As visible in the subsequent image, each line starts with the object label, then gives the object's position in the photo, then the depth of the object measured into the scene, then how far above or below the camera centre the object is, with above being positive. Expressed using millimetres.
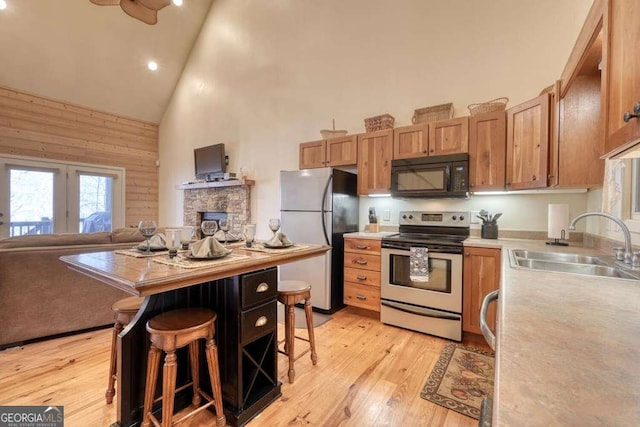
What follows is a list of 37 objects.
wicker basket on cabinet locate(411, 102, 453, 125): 2998 +1080
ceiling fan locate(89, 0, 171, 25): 3223 +2437
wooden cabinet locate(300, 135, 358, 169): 3453 +760
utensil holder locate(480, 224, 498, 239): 2789 -183
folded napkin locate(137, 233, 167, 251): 1855 -226
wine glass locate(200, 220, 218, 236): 1859 -118
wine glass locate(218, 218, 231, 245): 2119 -125
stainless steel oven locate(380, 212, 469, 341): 2572 -673
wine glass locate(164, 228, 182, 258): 1595 -174
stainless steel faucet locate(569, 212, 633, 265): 1406 -158
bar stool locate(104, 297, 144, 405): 1633 -648
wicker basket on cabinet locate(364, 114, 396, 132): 3291 +1061
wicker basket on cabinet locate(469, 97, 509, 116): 2654 +1018
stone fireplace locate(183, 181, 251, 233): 4977 +153
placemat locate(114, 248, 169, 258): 1681 -271
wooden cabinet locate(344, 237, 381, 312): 3041 -681
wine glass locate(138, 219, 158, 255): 1717 -113
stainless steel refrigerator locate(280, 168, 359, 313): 3244 -110
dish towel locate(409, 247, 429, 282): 2678 -504
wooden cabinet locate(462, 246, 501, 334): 2418 -595
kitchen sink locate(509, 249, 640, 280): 1385 -292
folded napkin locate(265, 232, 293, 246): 1968 -213
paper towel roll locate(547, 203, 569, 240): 2316 -65
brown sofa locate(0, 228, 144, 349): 2371 -737
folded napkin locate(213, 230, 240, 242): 2143 -200
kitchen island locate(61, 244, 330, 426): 1417 -631
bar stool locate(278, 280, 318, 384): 1954 -650
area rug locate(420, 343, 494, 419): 1761 -1189
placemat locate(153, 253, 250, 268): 1387 -268
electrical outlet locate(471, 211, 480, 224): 3029 -59
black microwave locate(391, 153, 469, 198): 2768 +373
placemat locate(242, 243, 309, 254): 1836 -261
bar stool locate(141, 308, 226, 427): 1342 -677
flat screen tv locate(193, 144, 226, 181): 5336 +954
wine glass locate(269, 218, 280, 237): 2096 -106
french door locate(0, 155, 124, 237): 4941 +238
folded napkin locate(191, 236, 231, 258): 1533 -214
